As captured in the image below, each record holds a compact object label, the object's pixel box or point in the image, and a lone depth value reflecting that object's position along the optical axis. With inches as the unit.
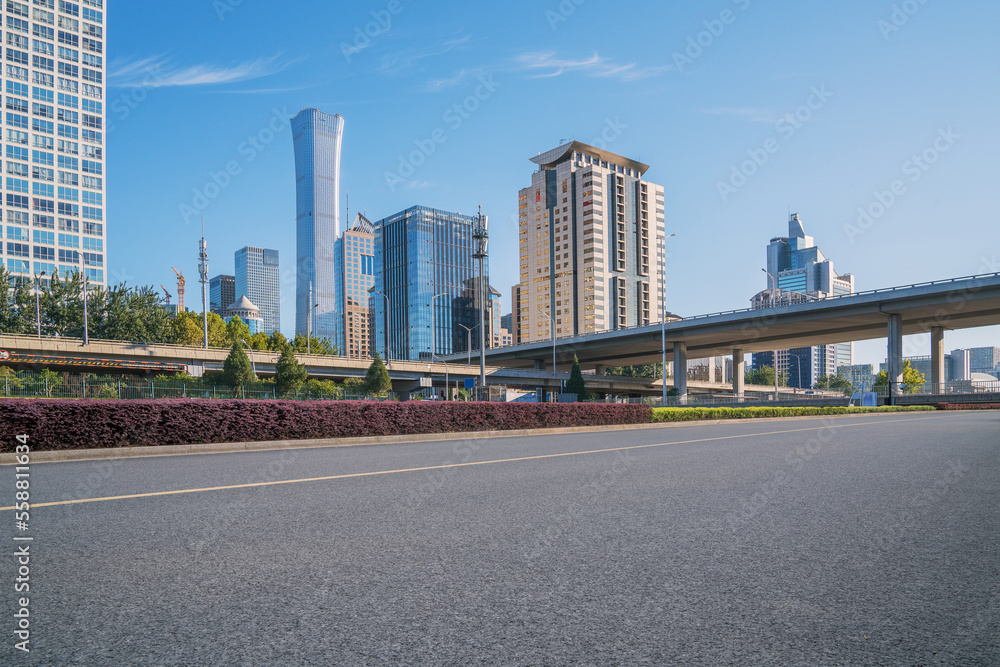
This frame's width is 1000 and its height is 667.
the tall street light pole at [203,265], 2062.0
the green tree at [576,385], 2007.9
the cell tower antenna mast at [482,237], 1240.8
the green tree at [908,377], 3909.9
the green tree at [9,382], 1143.0
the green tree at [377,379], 2598.4
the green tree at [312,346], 3880.4
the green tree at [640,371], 5275.6
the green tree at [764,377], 6525.6
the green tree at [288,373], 2327.6
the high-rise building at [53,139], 3784.5
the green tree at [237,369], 2126.0
